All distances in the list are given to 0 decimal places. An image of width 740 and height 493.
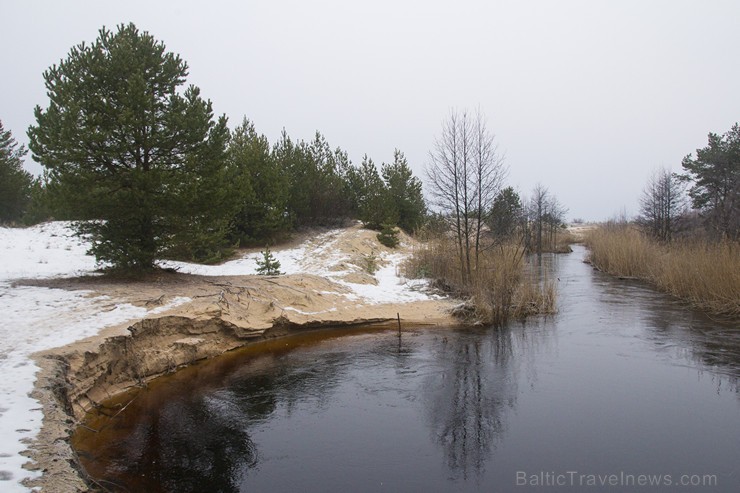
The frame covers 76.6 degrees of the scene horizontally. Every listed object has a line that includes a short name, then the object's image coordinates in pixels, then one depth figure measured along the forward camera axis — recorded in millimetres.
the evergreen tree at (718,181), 19078
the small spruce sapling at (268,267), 16031
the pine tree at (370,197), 27078
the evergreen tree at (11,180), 27234
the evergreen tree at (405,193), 30281
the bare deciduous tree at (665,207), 26859
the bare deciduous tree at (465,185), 16938
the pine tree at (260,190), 22156
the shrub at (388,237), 25012
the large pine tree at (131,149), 10641
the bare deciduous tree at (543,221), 40656
